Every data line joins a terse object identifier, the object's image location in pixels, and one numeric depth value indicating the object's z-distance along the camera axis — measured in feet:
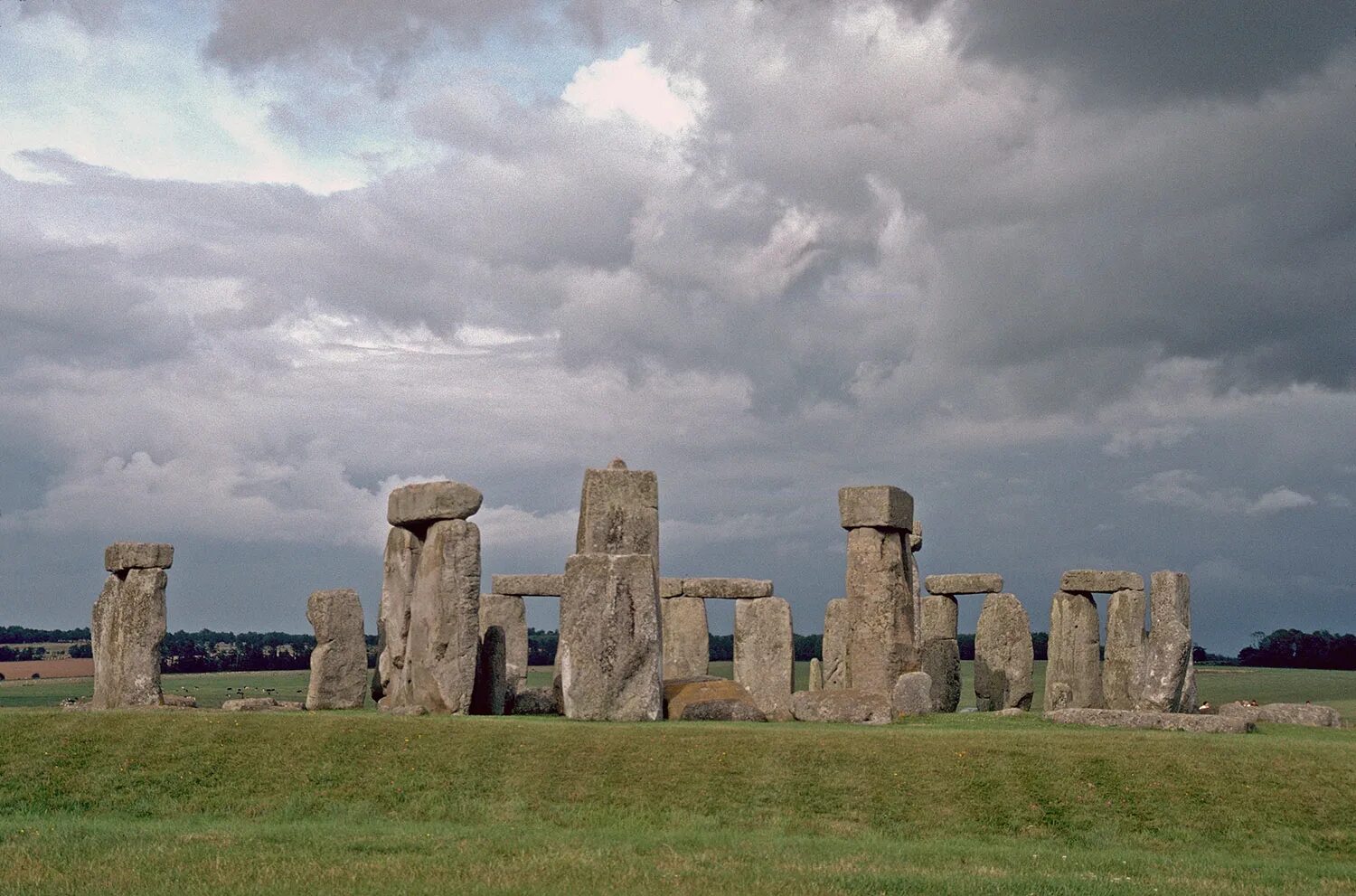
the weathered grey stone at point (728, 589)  118.62
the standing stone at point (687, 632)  121.90
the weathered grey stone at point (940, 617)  122.11
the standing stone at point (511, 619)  124.98
